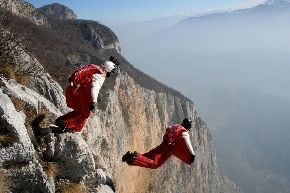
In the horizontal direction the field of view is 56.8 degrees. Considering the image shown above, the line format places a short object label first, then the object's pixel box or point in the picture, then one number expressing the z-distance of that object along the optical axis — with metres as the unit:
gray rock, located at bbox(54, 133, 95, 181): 7.30
